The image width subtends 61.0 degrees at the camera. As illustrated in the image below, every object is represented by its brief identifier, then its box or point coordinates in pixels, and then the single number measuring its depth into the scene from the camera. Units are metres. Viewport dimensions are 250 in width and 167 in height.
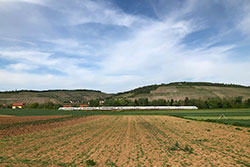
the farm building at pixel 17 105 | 161.24
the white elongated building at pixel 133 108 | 119.38
